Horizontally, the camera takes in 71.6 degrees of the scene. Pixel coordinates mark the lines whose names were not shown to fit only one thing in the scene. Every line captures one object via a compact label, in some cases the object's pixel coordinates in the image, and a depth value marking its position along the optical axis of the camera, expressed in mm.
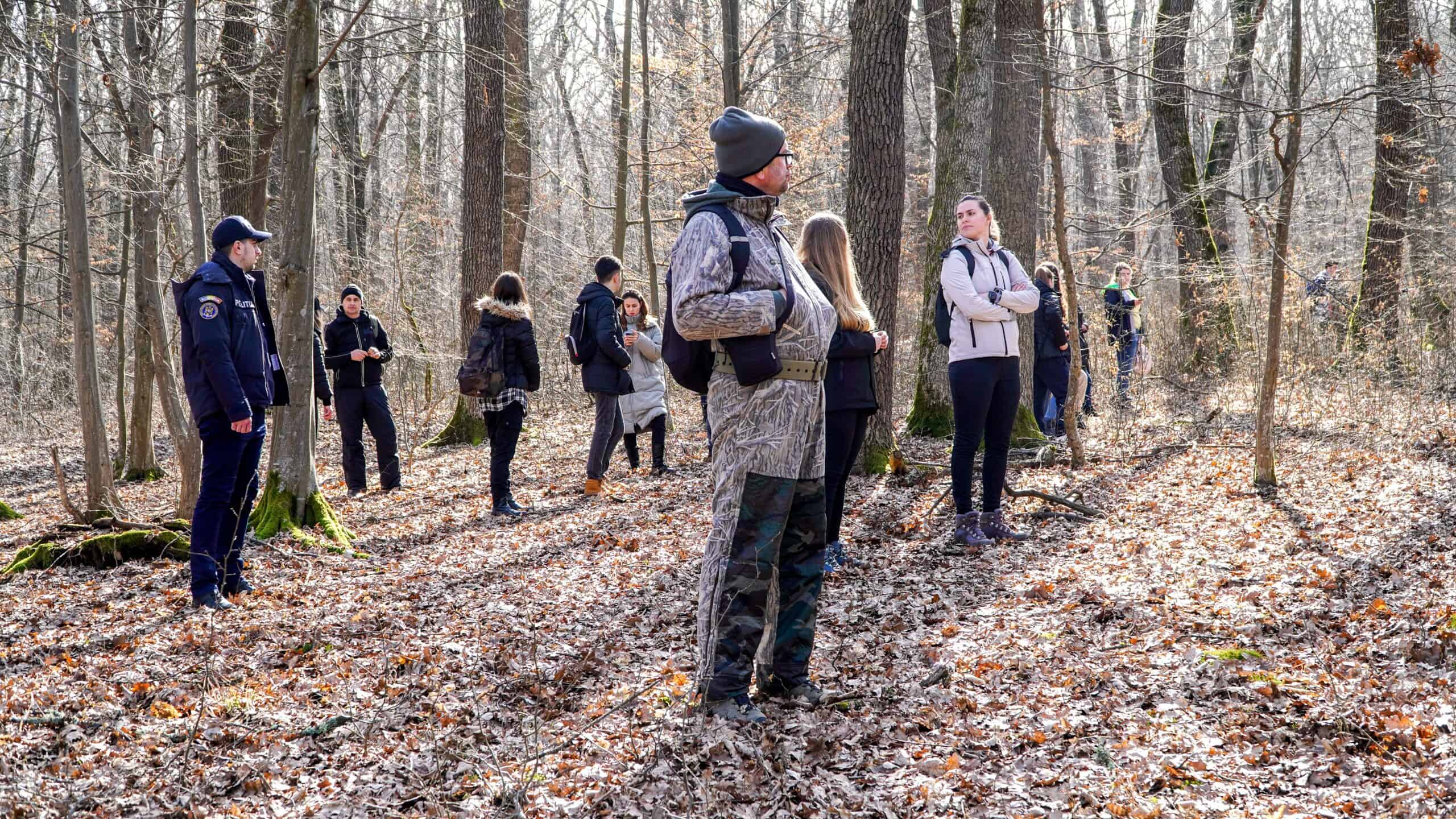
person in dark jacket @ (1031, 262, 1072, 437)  11016
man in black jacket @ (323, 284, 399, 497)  10078
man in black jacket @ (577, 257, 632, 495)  9289
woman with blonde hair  4840
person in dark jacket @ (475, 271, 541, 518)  8820
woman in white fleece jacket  6137
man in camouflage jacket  3674
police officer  5656
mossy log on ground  6992
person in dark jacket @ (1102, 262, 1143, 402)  12305
